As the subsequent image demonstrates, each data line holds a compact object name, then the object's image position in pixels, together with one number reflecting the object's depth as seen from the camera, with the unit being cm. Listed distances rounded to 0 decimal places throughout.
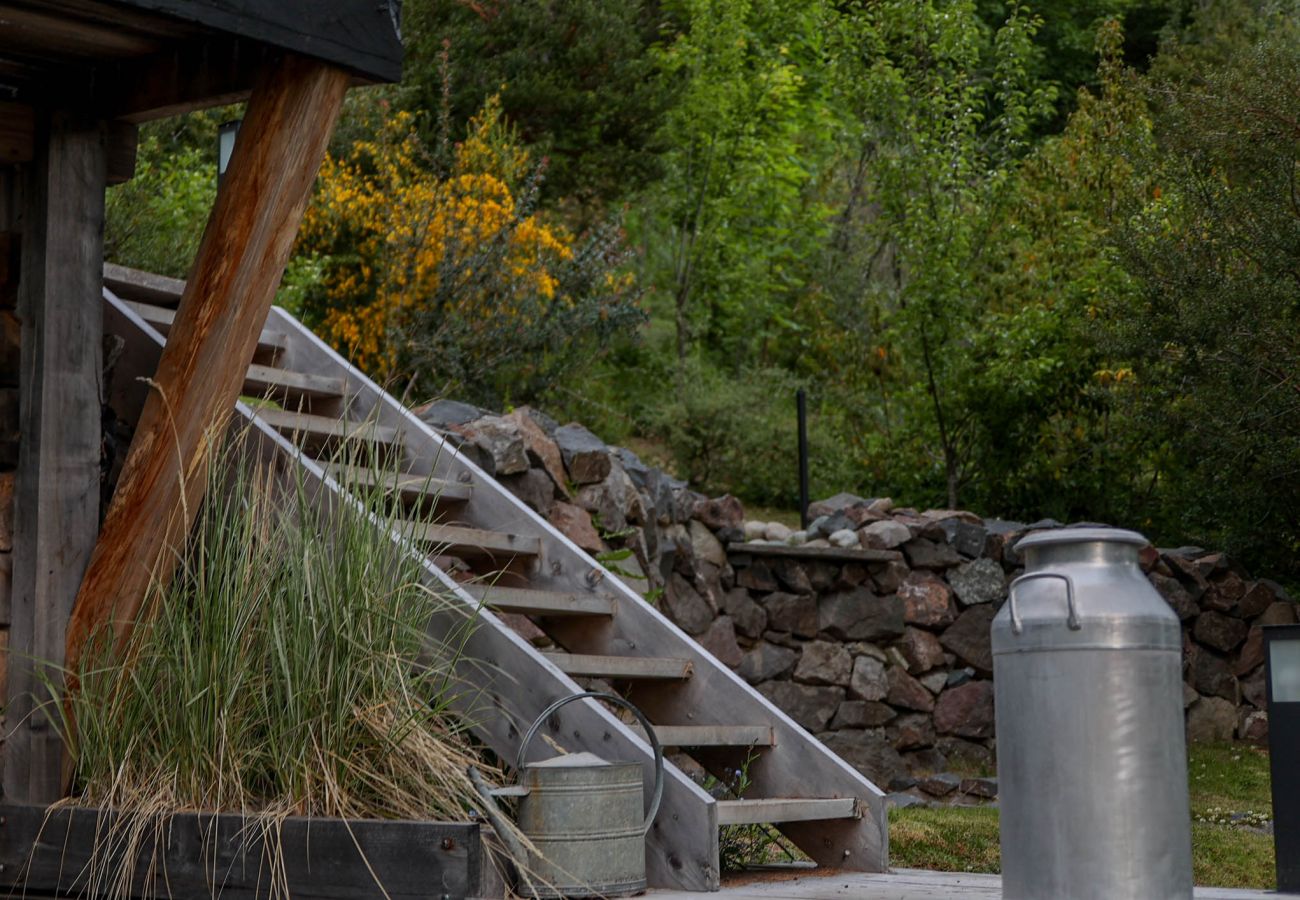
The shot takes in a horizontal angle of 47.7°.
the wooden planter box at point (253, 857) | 341
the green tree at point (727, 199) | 1571
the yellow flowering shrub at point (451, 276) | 941
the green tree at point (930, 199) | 1127
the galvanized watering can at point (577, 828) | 361
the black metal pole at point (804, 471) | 966
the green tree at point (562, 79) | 1384
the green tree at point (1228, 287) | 873
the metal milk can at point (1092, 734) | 302
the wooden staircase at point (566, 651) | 399
